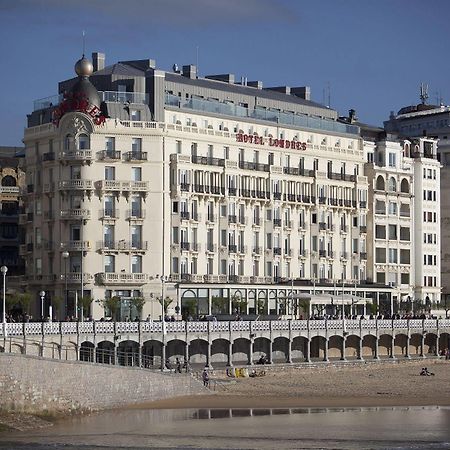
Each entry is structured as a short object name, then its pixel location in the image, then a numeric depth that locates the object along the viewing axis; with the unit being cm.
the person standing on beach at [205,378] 11044
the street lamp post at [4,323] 10361
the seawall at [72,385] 8556
